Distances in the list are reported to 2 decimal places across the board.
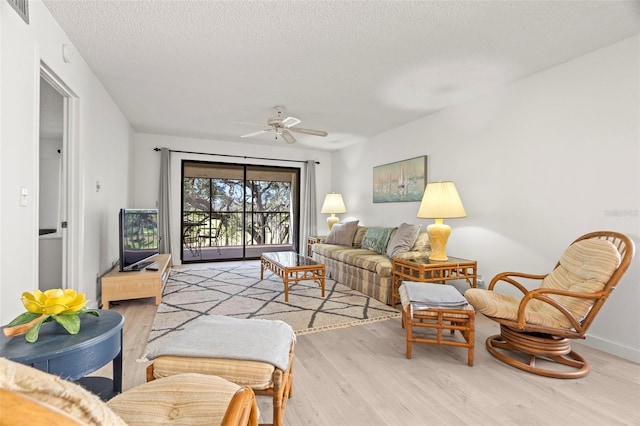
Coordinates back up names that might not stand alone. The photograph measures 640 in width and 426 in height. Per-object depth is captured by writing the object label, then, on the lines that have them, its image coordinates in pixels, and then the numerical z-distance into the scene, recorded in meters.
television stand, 3.32
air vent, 1.69
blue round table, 1.13
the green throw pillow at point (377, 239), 4.62
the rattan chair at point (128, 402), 0.44
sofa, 3.85
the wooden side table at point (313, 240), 6.12
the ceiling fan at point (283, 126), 3.97
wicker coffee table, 3.69
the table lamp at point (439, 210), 3.38
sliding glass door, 6.46
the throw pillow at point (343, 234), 5.41
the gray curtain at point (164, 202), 5.79
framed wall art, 4.60
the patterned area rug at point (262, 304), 3.03
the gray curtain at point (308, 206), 6.90
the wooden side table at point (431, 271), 3.31
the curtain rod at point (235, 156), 5.99
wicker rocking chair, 2.08
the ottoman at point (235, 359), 1.40
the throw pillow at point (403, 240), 4.05
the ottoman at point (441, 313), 2.26
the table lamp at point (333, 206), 6.31
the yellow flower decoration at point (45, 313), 1.26
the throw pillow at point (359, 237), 5.34
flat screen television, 3.52
